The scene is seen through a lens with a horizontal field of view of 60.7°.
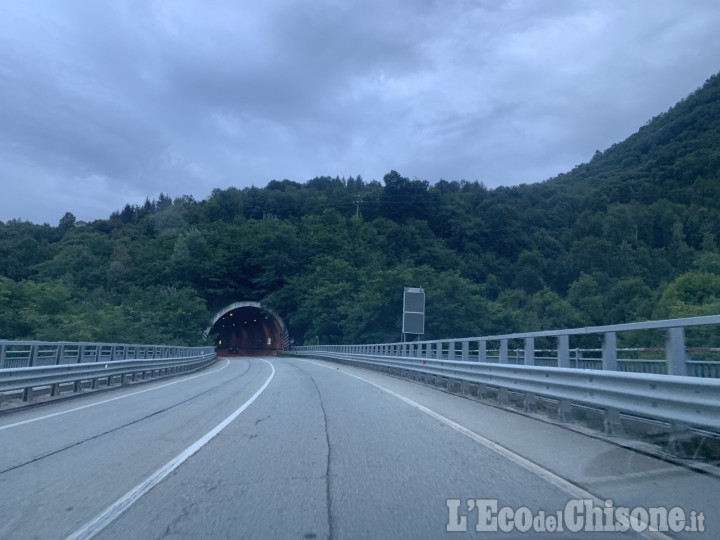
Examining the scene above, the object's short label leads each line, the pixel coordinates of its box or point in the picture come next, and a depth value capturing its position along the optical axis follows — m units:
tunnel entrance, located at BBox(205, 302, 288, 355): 84.75
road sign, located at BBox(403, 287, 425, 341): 38.00
